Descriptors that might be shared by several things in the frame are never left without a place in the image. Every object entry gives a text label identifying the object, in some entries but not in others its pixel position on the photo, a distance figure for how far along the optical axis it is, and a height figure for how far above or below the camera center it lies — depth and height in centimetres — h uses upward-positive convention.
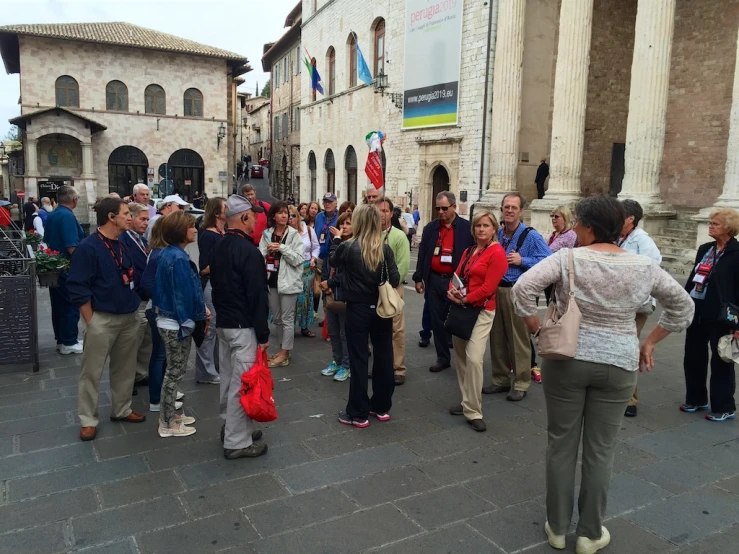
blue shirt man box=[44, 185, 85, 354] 699 -65
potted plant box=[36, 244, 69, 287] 654 -81
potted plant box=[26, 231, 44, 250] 810 -66
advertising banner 2009 +484
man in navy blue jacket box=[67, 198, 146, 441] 450 -78
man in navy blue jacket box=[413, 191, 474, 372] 609 -54
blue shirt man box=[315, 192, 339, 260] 784 -33
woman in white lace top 297 -72
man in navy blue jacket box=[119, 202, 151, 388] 512 -56
